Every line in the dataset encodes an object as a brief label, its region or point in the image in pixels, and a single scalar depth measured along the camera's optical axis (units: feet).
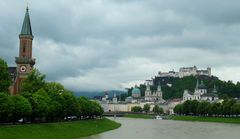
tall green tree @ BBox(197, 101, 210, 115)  381.24
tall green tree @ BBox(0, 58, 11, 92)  170.36
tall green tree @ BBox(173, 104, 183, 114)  446.92
